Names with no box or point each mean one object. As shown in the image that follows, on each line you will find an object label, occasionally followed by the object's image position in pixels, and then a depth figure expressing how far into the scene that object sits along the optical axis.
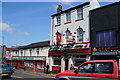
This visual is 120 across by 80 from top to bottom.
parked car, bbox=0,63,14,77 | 16.34
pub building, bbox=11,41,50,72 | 30.19
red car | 7.51
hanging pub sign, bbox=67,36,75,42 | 23.67
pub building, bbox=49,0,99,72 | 22.31
